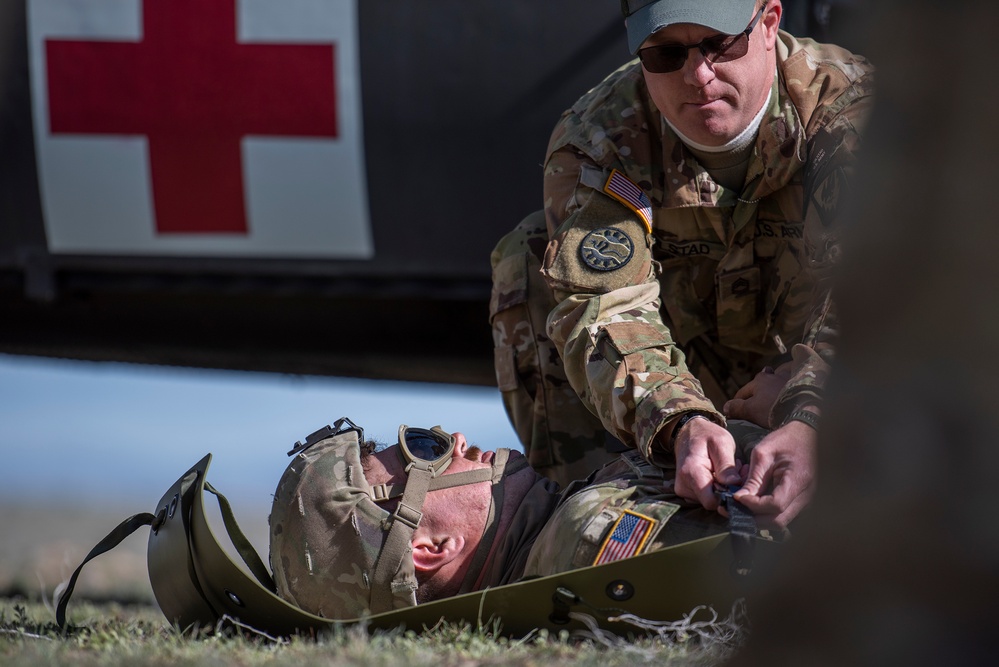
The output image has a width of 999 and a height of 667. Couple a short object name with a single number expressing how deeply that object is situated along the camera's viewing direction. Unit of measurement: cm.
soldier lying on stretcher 523
